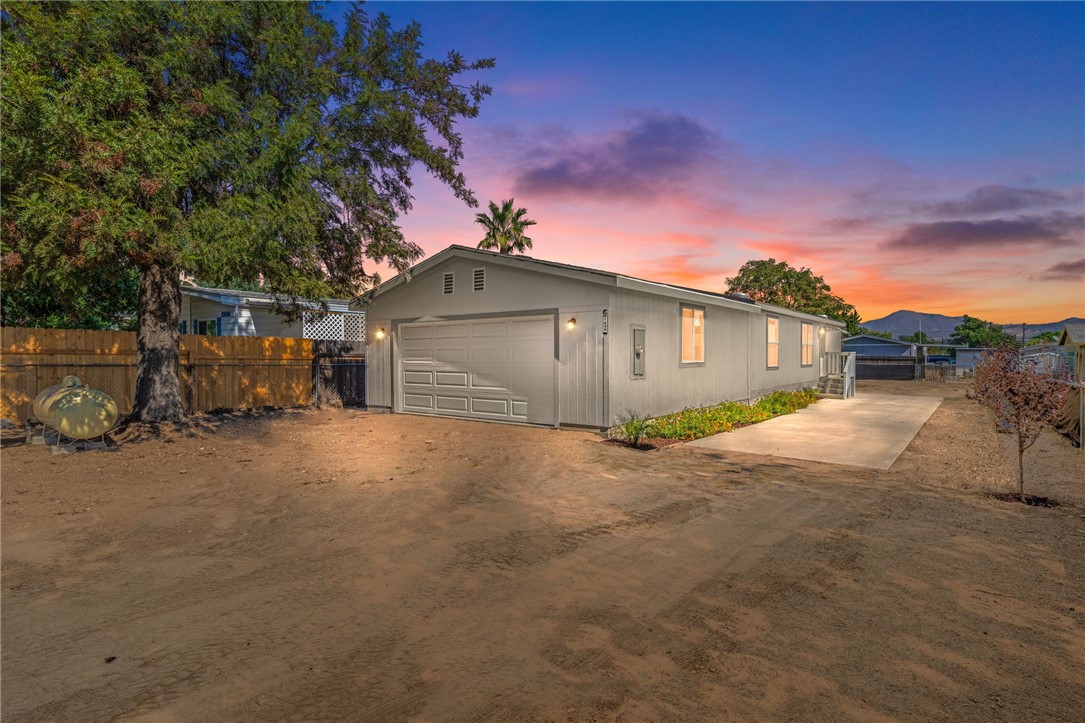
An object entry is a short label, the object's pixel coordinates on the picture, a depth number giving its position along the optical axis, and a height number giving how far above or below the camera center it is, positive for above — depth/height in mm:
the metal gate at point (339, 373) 16359 -512
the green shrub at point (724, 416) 10734 -1407
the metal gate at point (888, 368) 33312 -953
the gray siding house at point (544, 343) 11289 +264
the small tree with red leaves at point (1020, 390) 6320 -440
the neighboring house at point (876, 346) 46219 +498
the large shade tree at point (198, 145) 8023 +3418
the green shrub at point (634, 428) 10102 -1378
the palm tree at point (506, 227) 28688 +6520
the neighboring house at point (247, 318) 17797 +1314
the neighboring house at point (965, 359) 38625 -574
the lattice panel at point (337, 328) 19469 +1018
